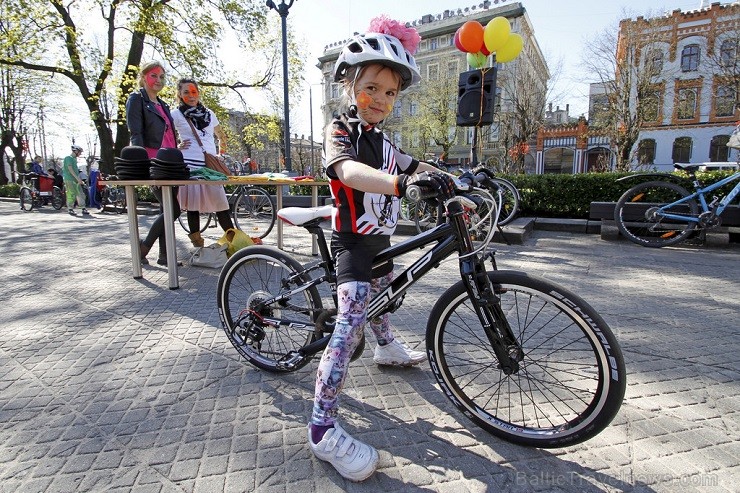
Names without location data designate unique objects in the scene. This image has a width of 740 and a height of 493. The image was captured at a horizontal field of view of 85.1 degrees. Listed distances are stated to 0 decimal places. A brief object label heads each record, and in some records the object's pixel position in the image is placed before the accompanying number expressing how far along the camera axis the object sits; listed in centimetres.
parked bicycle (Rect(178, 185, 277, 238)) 792
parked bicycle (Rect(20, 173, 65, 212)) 1442
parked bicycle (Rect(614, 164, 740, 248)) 604
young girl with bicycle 166
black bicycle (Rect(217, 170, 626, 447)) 162
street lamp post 1057
